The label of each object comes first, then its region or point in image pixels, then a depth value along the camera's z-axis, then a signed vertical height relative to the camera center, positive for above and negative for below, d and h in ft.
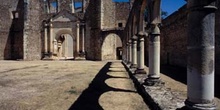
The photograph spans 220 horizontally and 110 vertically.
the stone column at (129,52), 33.27 +0.05
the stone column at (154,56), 13.49 -0.33
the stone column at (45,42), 61.37 +4.18
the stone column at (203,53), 6.15 -0.05
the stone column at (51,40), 61.13 +4.99
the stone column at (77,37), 59.71 +5.86
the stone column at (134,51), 25.70 +0.13
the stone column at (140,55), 19.04 -0.35
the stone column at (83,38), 59.60 +5.43
